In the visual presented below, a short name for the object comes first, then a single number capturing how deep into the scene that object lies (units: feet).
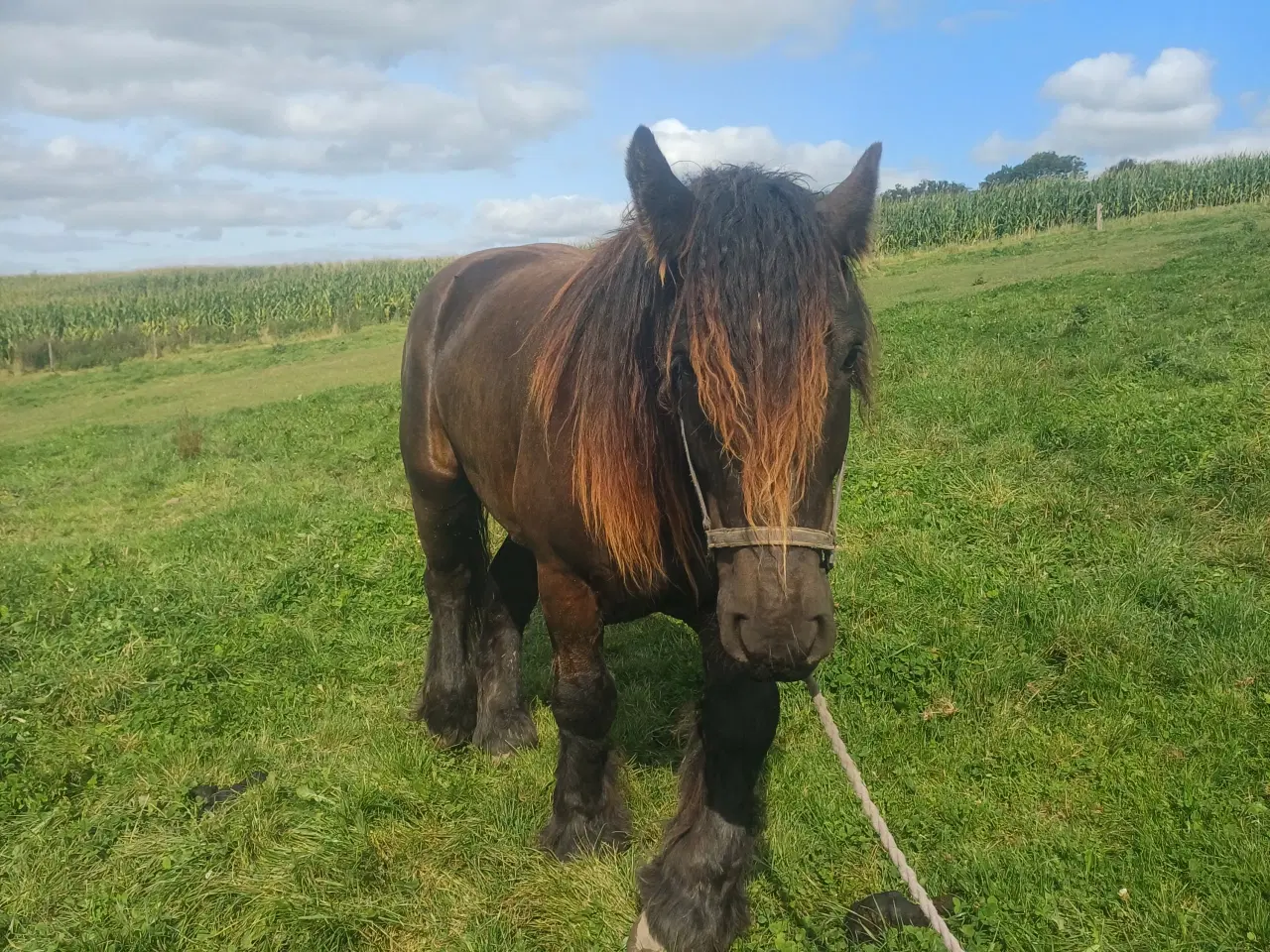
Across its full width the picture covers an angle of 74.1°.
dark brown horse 6.05
